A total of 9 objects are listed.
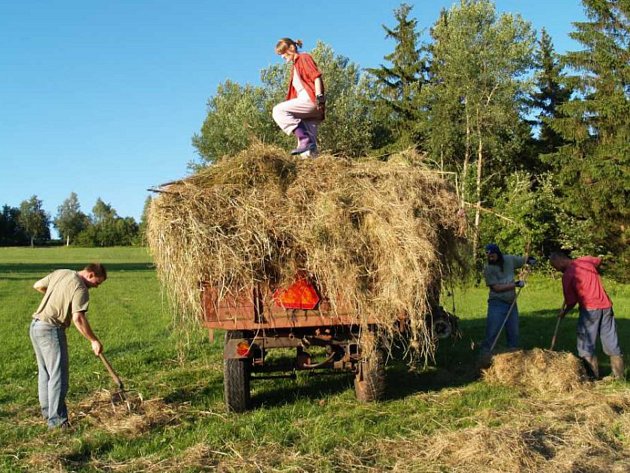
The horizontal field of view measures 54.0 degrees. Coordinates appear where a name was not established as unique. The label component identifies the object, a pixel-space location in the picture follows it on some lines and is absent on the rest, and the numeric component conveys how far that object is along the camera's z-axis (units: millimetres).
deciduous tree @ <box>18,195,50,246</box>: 123075
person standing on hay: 7551
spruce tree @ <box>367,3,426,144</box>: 36625
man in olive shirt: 5734
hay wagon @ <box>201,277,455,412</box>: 5621
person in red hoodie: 7461
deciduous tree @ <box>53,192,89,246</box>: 124938
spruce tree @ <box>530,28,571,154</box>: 34156
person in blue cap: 8539
